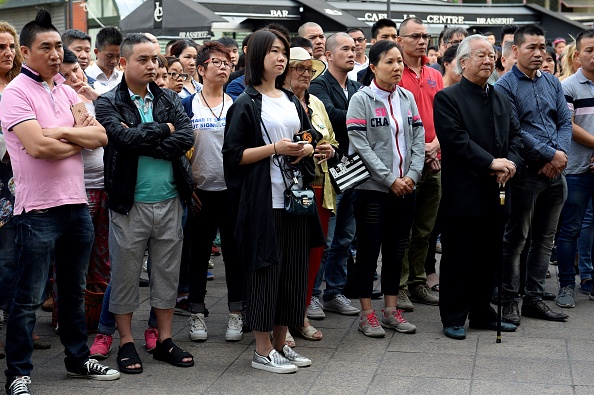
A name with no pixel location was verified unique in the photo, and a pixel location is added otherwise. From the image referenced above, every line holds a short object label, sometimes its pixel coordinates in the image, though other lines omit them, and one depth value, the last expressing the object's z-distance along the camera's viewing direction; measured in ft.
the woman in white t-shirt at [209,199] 21.44
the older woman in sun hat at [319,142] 20.95
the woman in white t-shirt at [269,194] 18.33
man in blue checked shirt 22.62
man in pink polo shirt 16.52
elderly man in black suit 20.84
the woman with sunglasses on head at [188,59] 30.04
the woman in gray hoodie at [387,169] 21.35
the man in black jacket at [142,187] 18.34
